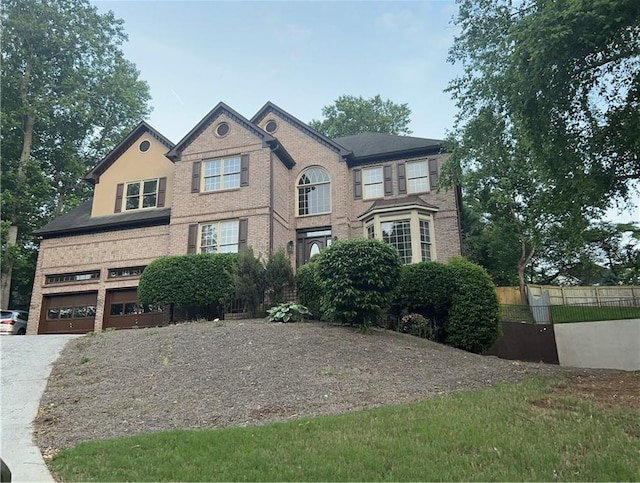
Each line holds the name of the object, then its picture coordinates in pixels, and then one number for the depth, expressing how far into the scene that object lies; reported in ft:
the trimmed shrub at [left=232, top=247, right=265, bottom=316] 49.98
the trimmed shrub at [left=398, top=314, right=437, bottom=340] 47.24
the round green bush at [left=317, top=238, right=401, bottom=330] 41.39
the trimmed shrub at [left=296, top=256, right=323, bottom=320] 48.35
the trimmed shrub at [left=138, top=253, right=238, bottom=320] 53.93
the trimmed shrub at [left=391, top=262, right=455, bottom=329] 48.11
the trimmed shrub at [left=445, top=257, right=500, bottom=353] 45.73
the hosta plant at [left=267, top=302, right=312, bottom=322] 45.65
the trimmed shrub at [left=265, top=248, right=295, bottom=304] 50.24
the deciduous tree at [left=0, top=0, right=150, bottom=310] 92.48
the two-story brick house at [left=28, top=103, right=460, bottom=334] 62.44
